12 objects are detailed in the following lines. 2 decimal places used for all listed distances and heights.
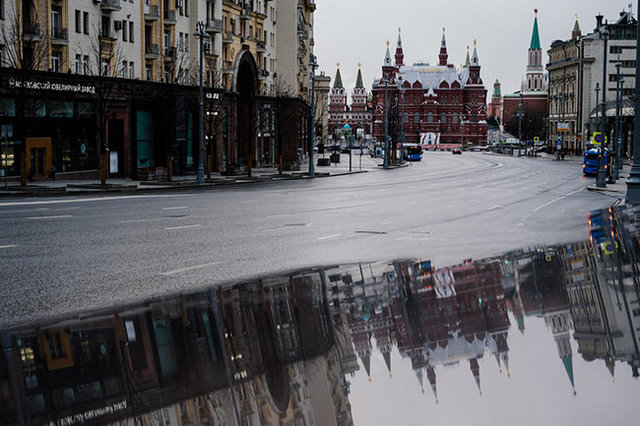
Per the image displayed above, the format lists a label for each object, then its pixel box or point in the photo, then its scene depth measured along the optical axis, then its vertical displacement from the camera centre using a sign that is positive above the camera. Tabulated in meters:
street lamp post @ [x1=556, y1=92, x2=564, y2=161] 121.69 +3.02
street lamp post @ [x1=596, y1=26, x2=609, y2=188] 49.09 -2.76
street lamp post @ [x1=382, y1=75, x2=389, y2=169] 82.73 -2.85
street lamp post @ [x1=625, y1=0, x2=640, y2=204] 33.84 -1.92
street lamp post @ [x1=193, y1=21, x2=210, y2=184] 48.44 +0.32
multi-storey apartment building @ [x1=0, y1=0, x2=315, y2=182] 44.06 +2.19
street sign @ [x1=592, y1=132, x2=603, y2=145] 63.89 -1.16
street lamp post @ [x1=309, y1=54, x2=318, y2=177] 62.03 -2.07
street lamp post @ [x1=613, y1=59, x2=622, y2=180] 60.03 -1.75
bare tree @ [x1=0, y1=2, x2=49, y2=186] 41.22 +3.48
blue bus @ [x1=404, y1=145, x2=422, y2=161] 118.56 -4.24
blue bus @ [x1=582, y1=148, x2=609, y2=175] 70.75 -3.22
